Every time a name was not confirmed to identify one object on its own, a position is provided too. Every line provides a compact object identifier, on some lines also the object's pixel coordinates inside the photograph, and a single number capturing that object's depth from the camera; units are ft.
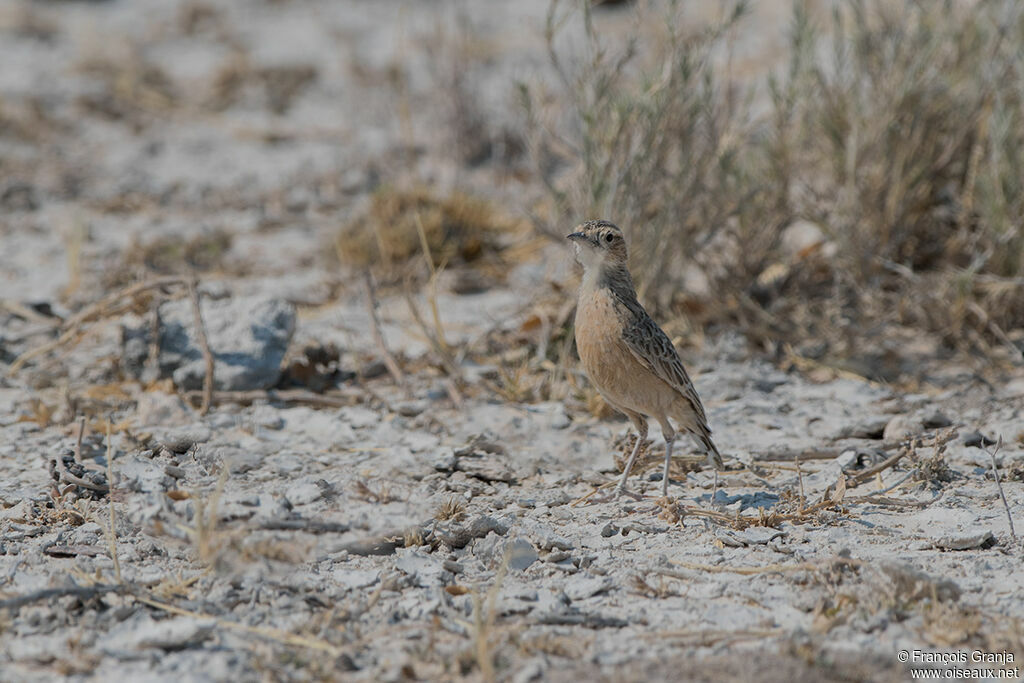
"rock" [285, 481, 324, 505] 28.99
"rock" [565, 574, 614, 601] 25.23
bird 30.81
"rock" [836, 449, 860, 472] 33.17
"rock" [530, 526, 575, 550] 27.48
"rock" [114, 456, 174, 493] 26.35
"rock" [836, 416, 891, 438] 36.35
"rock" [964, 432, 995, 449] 35.12
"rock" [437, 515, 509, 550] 27.81
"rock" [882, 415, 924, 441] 35.45
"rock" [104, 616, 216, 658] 22.59
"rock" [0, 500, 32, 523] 28.89
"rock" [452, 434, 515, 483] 32.82
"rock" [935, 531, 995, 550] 27.12
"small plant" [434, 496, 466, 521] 29.09
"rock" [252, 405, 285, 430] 37.27
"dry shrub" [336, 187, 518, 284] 51.78
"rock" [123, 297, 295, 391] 39.37
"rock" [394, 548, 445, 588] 25.84
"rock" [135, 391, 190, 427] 36.88
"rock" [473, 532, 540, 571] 26.78
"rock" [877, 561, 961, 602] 23.89
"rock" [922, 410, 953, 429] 36.83
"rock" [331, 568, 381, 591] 25.59
